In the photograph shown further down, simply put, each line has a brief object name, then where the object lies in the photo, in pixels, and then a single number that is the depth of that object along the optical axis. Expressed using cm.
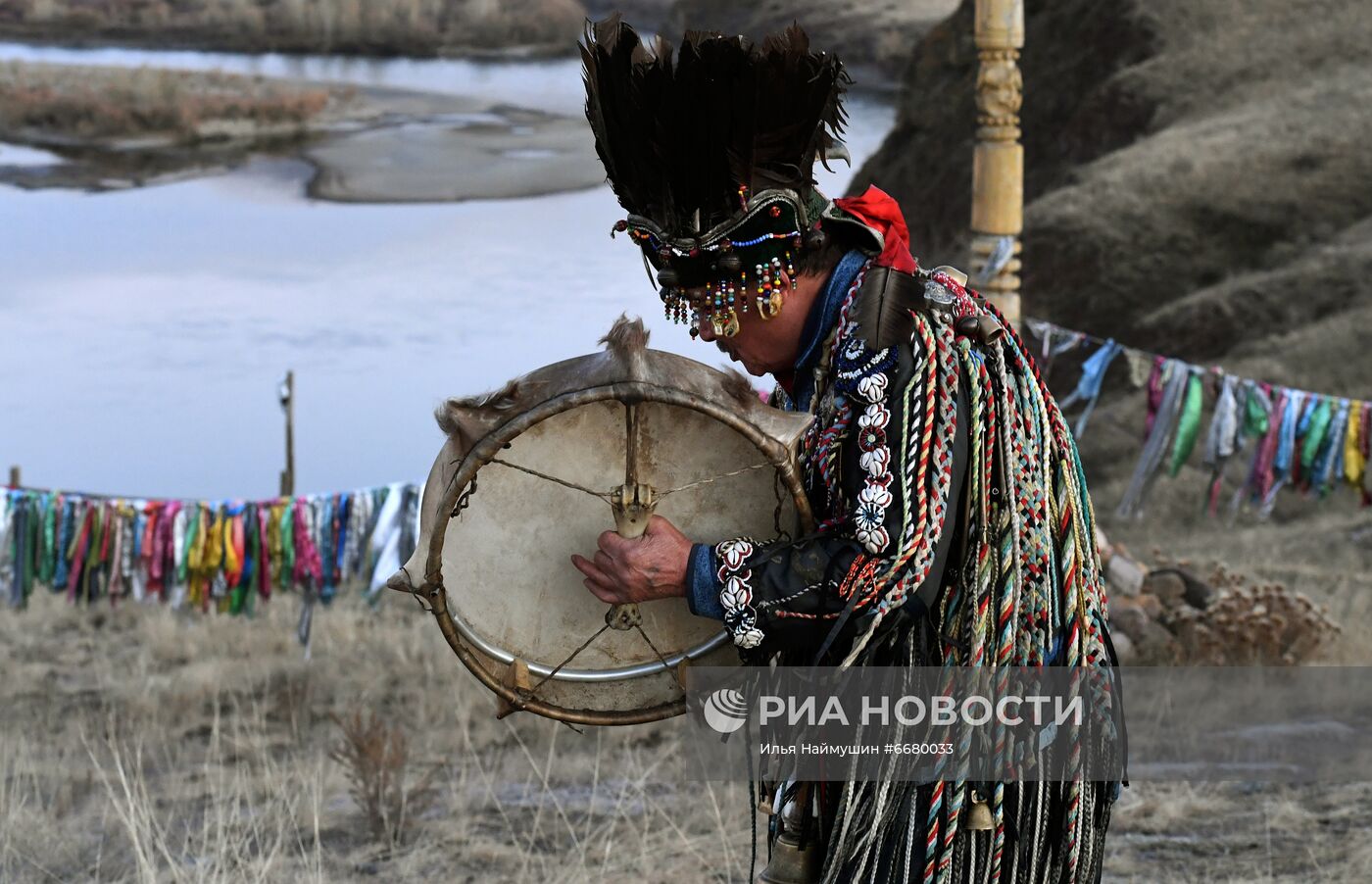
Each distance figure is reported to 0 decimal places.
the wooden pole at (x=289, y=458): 1534
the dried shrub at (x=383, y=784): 912
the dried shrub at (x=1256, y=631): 1203
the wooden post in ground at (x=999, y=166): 1159
